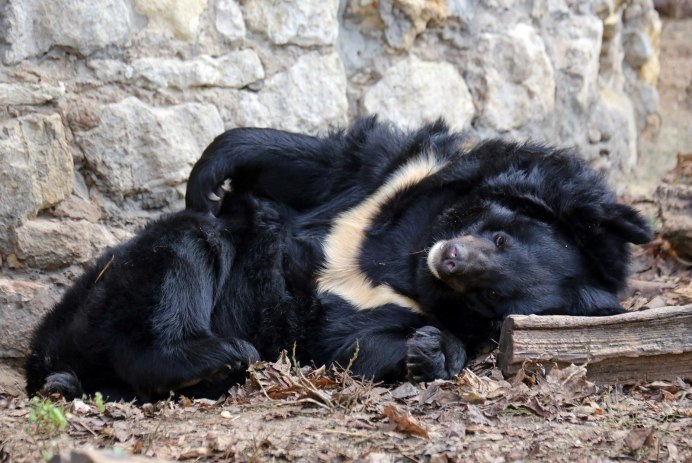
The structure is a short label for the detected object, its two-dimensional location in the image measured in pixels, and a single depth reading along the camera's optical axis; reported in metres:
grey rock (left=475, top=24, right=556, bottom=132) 13.27
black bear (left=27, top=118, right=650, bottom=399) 8.70
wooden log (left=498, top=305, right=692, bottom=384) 8.02
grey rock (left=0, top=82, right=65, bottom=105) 9.52
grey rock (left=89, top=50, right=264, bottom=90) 10.23
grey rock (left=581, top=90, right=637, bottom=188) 15.27
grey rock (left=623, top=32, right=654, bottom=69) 16.60
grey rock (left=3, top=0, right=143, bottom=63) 9.50
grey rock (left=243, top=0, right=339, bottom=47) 11.10
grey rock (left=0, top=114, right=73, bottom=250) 9.61
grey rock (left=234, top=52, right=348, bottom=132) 11.22
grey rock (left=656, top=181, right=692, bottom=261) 11.80
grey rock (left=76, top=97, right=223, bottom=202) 10.27
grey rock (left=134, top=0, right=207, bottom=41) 10.30
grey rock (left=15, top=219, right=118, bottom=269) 9.95
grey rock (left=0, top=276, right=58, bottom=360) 9.98
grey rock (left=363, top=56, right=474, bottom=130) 12.40
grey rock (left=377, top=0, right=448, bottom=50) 12.23
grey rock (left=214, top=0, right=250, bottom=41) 10.81
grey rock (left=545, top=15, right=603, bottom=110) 14.23
